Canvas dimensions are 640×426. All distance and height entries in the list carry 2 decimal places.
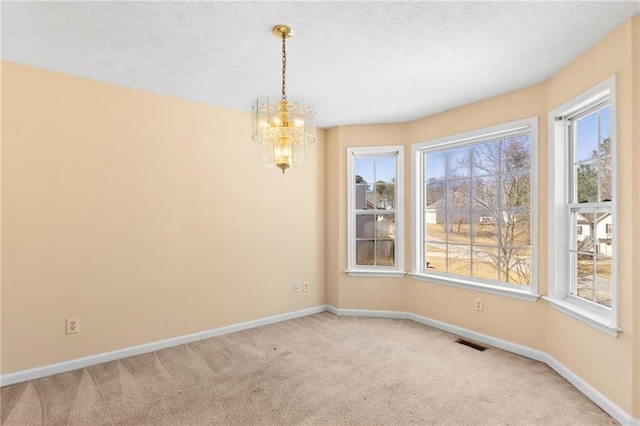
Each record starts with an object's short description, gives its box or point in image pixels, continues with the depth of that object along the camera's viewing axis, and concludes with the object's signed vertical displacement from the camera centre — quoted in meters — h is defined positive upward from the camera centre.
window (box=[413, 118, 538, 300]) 3.35 +0.06
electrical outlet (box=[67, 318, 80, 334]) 2.93 -0.97
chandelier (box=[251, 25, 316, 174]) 2.27 +0.61
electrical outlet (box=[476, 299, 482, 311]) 3.59 -0.95
